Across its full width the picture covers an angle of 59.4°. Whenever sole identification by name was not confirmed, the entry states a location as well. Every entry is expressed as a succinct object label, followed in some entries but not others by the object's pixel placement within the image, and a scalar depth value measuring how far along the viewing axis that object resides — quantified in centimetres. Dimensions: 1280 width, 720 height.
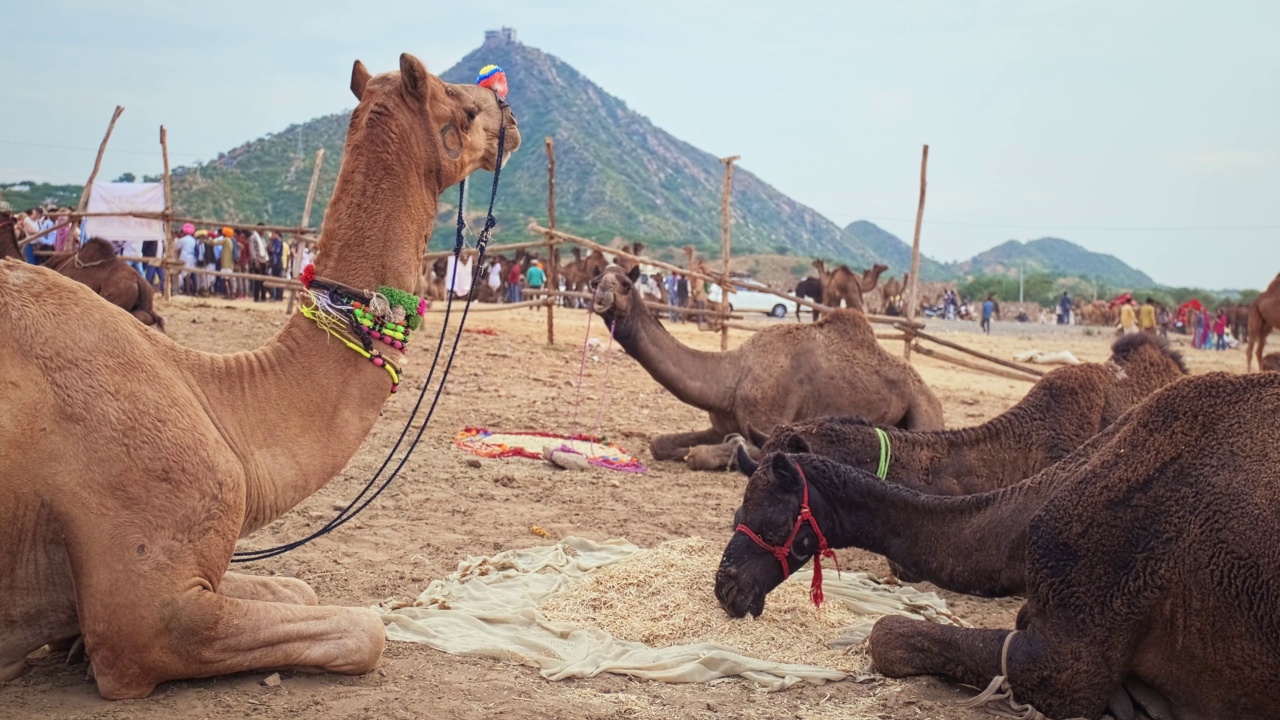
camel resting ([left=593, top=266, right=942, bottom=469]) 944
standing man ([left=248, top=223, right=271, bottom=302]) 2897
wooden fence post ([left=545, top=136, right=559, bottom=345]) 1770
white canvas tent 2198
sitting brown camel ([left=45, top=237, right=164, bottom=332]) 1298
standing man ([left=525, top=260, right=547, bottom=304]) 3450
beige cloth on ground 477
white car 3678
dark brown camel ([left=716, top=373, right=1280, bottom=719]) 389
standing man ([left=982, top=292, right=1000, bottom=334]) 4135
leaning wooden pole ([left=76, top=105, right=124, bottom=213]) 2230
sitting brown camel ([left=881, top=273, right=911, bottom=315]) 4591
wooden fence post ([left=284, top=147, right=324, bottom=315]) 2355
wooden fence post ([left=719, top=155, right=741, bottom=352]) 1650
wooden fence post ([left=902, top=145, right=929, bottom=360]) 1650
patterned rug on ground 930
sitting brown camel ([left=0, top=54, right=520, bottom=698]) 361
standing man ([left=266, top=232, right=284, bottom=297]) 3088
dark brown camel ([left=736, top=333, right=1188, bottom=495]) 632
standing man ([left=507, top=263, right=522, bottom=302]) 3691
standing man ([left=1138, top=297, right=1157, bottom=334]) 3914
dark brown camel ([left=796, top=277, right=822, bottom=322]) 3725
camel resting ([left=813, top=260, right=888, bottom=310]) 2956
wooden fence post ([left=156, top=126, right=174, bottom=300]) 2066
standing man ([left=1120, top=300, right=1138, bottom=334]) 3862
